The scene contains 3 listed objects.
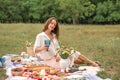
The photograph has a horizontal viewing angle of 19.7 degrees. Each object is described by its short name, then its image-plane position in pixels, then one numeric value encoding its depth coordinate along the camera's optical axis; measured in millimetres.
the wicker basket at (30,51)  9758
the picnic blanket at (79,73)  7356
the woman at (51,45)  8680
